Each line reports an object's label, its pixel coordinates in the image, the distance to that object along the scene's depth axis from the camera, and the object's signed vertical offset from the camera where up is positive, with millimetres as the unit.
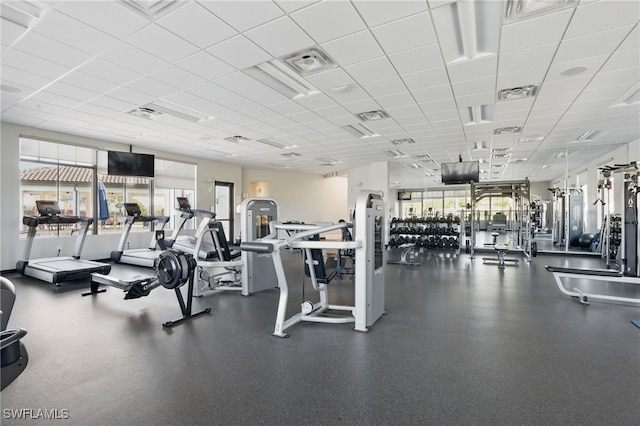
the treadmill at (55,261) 5055 -893
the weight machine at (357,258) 2957 -451
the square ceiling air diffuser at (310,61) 3461 +1788
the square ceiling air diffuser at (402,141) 7482 +1771
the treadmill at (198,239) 4387 -609
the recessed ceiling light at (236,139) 7223 +1767
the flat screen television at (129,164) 7391 +1224
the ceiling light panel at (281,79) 3850 +1809
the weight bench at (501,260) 6759 -1114
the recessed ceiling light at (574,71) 3760 +1759
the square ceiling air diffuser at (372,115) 5524 +1797
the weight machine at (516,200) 7746 +361
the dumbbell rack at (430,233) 9109 -578
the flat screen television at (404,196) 19662 +1115
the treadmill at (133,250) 6578 -856
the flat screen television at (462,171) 9359 +1308
